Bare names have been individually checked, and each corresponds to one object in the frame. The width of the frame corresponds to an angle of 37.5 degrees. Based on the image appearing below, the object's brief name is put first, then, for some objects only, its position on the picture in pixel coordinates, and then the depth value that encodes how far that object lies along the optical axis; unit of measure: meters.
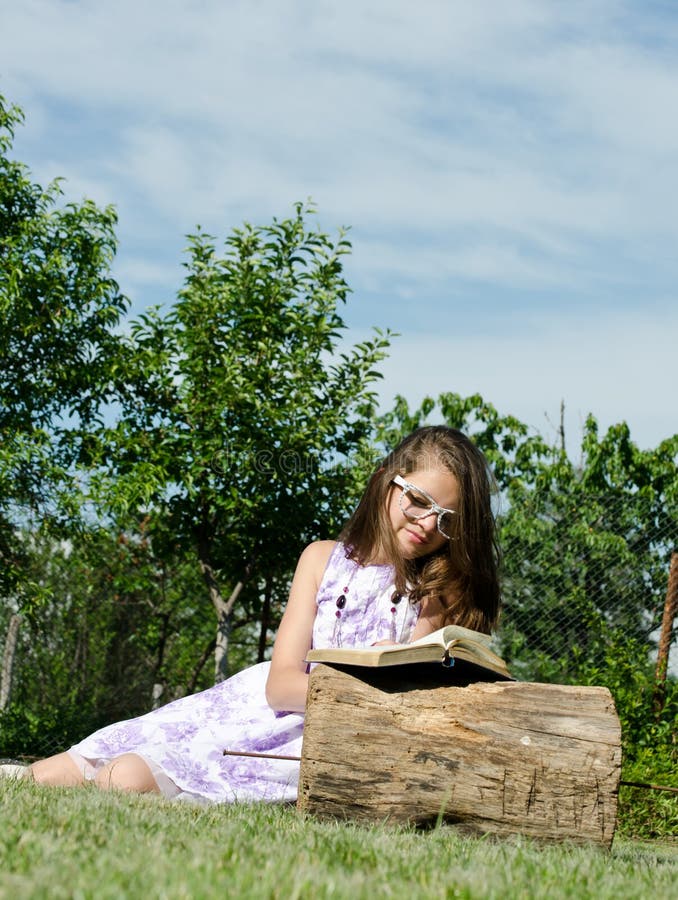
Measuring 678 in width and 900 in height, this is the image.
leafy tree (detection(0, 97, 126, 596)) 8.25
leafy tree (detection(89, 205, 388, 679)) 8.14
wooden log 2.88
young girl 3.71
